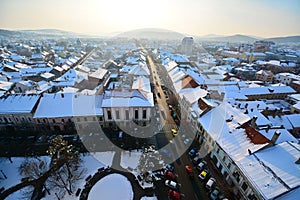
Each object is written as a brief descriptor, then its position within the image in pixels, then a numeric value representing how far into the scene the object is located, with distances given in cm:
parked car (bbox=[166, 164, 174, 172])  2968
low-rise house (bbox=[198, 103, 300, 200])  1986
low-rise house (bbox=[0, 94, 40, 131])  3722
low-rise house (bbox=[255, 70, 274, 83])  8056
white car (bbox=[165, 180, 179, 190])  2644
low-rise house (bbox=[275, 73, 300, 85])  7397
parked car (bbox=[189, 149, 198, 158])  3275
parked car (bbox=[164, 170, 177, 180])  2805
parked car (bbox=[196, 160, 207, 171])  2977
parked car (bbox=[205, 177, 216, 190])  2623
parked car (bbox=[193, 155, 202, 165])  3125
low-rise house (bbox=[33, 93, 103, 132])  3759
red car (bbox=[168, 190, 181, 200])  2480
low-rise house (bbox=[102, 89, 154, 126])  3734
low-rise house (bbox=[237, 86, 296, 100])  5638
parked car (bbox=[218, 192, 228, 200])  2492
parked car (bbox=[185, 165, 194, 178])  2873
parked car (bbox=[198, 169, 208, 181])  2783
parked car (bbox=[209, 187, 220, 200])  2497
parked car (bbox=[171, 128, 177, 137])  3887
